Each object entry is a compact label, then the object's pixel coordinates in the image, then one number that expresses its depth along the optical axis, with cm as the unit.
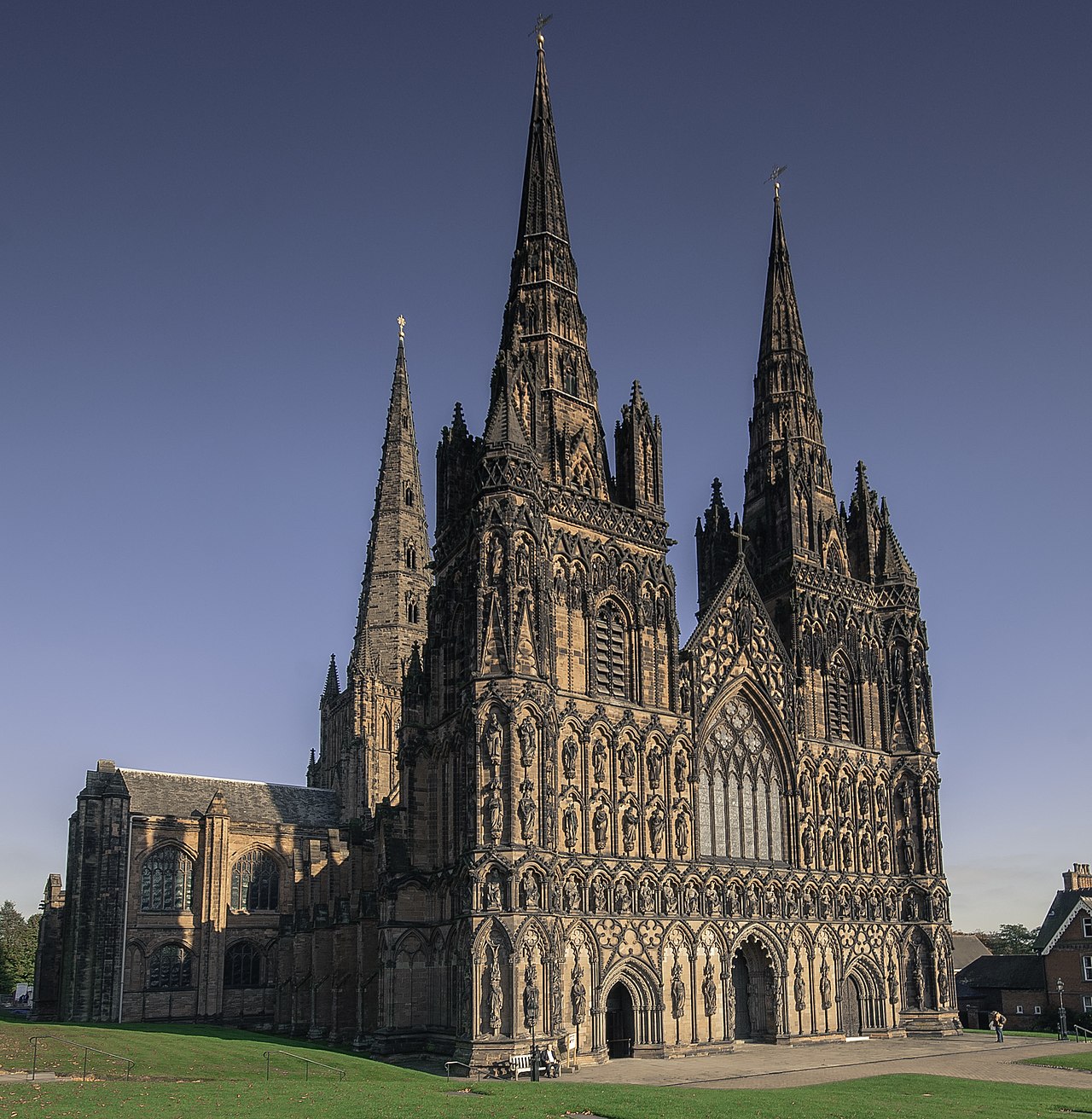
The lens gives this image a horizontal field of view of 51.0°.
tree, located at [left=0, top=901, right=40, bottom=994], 10043
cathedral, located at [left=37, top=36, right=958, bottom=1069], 4116
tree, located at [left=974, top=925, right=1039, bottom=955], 9888
